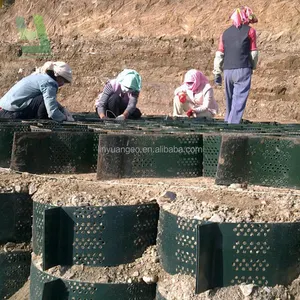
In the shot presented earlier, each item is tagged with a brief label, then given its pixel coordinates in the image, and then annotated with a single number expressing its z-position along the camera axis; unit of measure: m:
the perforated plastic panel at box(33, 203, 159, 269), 3.32
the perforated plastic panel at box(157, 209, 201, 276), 3.04
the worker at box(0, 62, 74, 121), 6.27
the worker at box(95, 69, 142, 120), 7.91
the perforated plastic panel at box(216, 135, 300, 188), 3.64
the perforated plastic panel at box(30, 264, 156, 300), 3.27
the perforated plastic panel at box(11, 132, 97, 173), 4.33
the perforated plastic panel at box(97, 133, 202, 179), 4.09
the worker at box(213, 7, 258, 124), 7.70
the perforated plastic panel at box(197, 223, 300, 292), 2.93
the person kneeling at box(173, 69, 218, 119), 9.09
